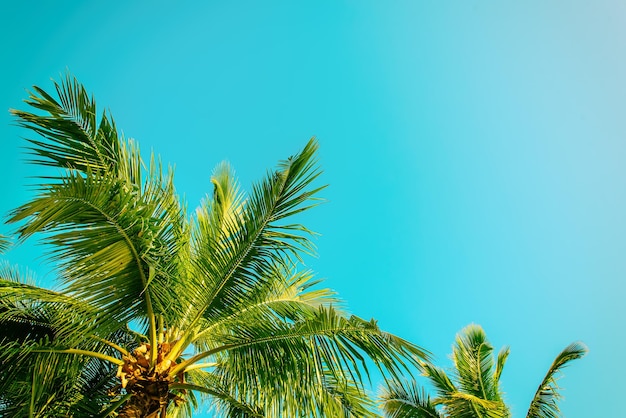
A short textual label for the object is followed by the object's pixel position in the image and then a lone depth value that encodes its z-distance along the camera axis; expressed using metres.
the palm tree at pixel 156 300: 5.51
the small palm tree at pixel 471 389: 9.60
